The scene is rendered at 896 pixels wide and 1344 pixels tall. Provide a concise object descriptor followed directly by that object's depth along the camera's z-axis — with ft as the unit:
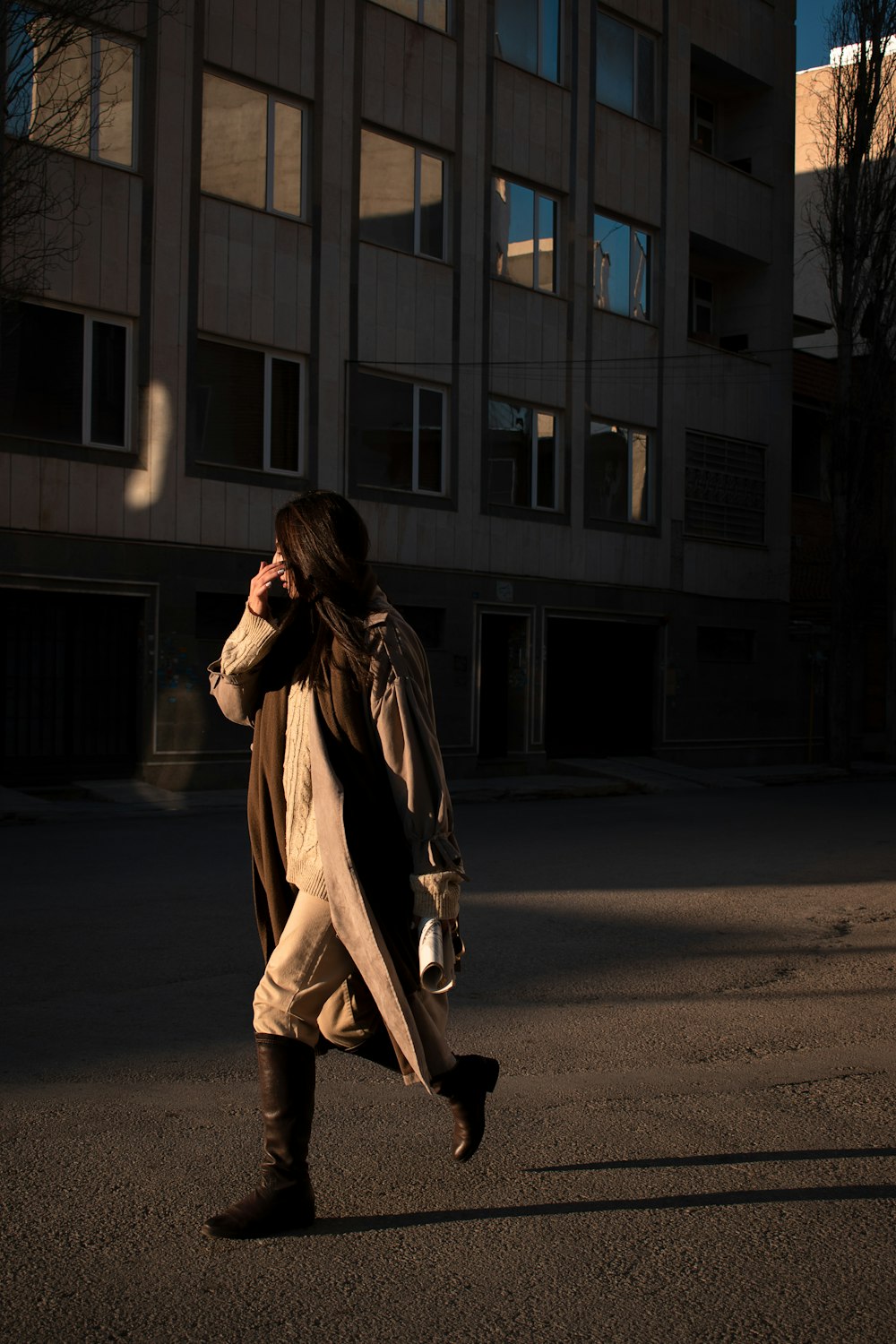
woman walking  12.01
